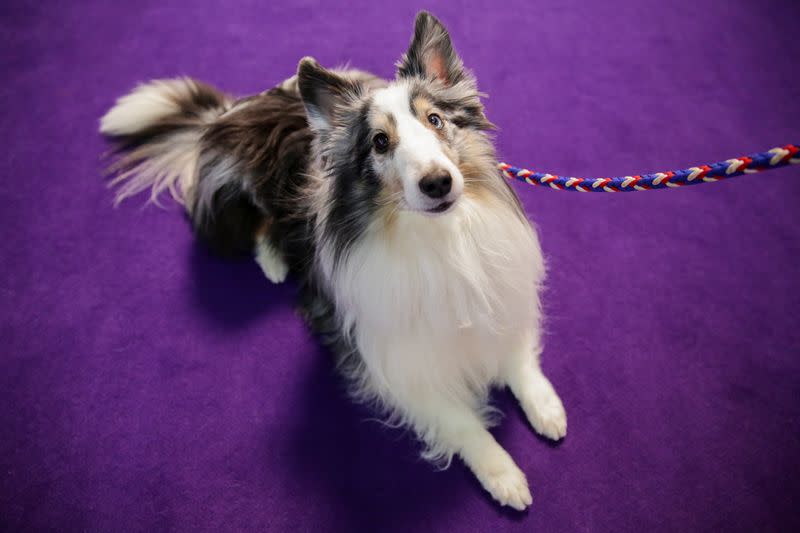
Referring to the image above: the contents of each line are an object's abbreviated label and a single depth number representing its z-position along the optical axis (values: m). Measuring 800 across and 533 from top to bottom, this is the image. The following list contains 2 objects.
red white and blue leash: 0.47
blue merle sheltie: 0.56
